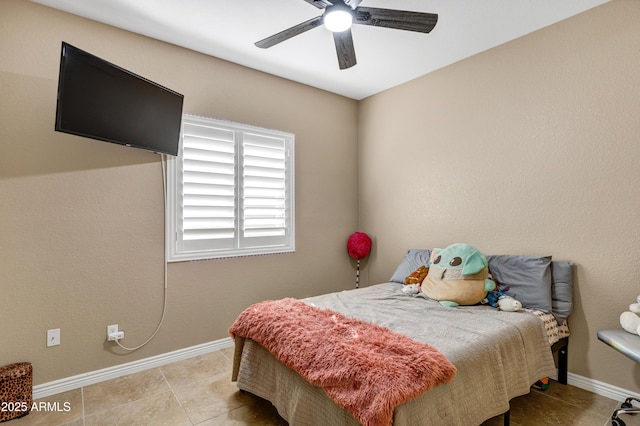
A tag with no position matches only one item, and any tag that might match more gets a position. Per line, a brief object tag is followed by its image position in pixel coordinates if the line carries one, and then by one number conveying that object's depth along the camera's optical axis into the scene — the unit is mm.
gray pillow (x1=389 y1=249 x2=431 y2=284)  3184
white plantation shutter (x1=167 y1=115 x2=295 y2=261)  2879
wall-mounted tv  1981
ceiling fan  1835
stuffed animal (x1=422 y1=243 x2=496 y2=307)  2473
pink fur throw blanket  1356
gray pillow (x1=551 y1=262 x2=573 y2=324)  2354
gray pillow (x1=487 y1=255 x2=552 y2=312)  2363
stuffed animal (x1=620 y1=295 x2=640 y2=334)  1976
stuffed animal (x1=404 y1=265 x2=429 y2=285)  2920
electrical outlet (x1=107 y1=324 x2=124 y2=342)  2535
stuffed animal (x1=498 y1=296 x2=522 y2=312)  2293
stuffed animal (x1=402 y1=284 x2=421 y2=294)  2792
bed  1552
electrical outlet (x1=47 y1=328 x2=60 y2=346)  2320
